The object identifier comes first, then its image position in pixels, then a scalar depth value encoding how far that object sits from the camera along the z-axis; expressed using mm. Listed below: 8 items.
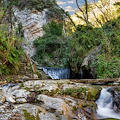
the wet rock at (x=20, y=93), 3272
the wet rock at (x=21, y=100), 3003
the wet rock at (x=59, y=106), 2604
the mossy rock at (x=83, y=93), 3732
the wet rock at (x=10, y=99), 2922
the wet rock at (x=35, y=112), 2283
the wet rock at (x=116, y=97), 3616
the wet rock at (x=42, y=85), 3747
